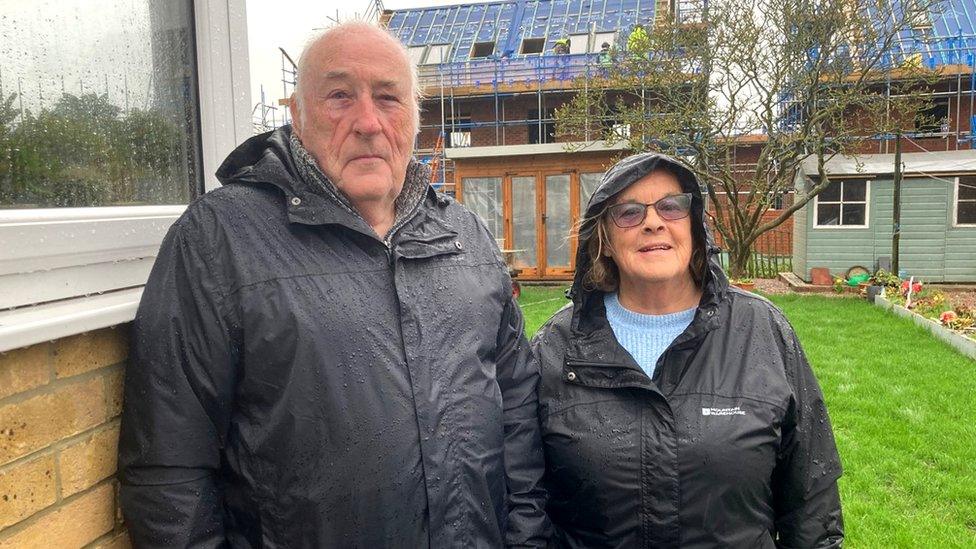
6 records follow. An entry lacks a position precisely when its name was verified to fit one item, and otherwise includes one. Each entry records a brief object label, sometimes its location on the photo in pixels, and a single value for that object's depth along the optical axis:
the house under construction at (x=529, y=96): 15.98
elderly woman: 2.04
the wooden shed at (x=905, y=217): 16.53
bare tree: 13.47
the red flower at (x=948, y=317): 9.36
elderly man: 1.50
